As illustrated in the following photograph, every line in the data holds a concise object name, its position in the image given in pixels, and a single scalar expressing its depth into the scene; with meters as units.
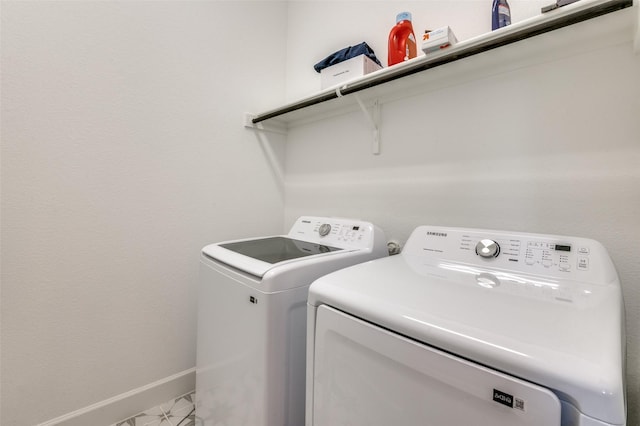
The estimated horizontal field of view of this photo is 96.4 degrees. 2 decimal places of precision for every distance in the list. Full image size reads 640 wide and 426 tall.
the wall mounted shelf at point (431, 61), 0.85
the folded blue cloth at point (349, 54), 1.50
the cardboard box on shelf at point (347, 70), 1.47
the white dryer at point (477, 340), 0.47
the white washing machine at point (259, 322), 0.97
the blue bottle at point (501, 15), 1.09
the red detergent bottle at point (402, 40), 1.37
